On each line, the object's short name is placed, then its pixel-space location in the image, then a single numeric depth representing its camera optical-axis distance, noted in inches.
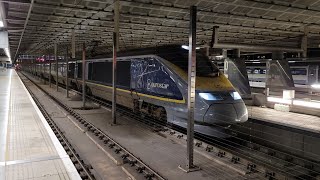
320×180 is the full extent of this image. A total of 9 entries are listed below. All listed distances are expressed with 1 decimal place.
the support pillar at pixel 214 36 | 655.8
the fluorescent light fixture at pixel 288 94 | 546.6
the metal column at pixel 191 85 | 223.3
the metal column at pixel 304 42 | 729.7
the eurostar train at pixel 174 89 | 333.4
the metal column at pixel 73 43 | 855.8
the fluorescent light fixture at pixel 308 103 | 482.8
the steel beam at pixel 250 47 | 657.0
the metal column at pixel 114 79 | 394.0
